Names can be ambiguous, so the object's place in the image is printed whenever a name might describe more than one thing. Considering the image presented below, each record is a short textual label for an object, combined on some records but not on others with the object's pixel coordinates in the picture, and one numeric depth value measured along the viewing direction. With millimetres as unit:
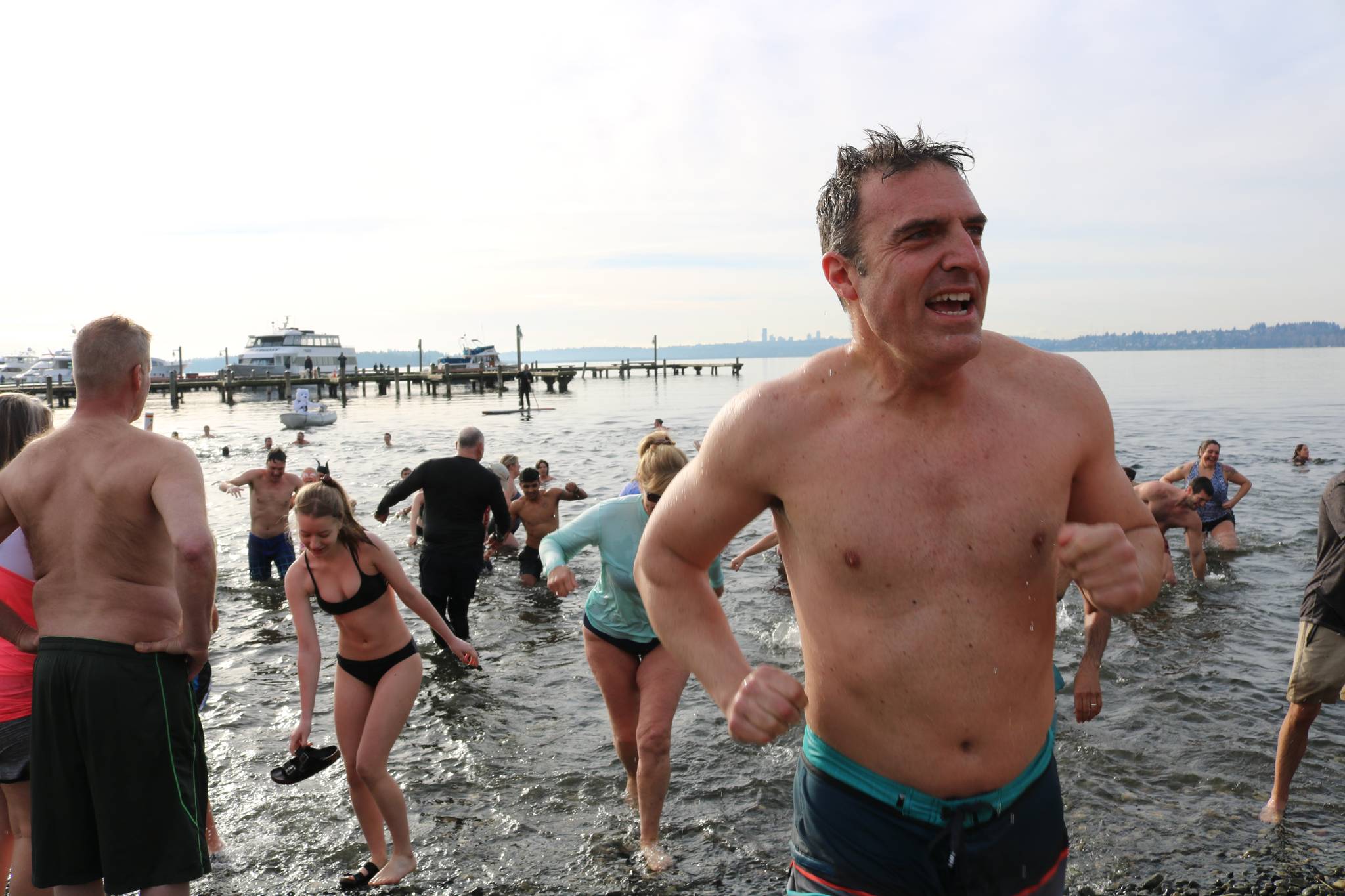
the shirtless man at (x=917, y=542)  2031
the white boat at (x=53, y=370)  73062
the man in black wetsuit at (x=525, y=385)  53006
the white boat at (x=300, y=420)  41062
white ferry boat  77438
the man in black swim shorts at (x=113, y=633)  3209
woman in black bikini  4660
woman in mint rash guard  4824
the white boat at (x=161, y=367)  109288
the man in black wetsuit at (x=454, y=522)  8523
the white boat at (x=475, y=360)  80188
